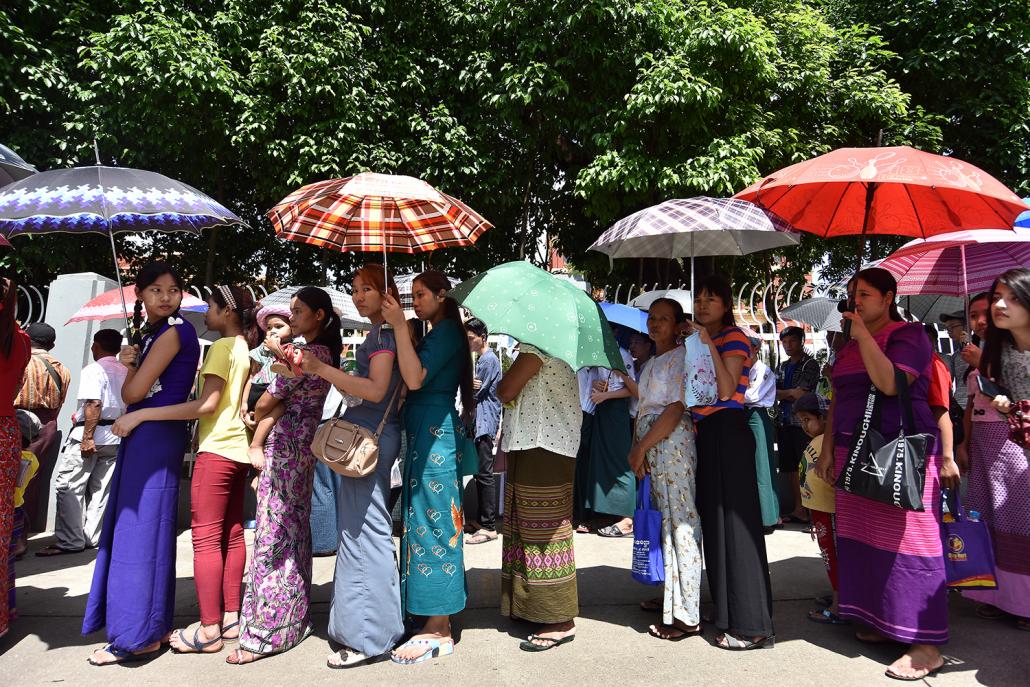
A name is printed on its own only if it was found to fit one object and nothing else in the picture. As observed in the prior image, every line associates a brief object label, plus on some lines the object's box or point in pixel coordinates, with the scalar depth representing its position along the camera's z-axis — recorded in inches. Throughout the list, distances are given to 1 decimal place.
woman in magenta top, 134.2
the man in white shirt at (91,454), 223.8
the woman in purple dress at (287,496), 140.5
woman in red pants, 142.6
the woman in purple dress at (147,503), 137.3
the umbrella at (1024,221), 183.2
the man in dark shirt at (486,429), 250.2
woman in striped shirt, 144.4
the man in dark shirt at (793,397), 273.7
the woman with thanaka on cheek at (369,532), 136.8
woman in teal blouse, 141.6
